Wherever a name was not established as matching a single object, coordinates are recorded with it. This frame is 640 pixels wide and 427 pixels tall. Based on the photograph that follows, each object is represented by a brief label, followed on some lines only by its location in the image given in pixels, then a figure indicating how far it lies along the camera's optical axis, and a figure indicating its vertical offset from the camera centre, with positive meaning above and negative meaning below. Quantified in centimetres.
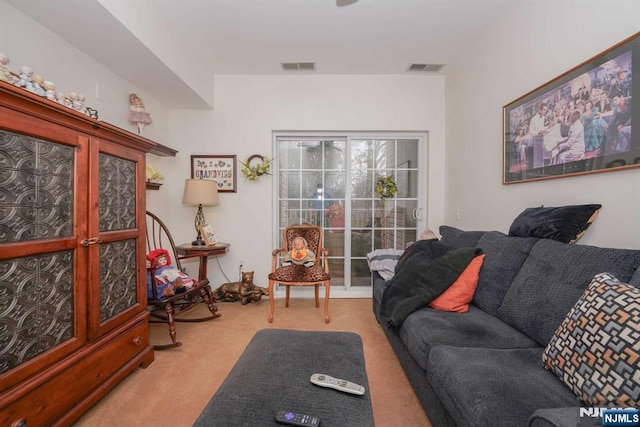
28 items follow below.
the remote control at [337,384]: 97 -65
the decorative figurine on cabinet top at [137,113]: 257 +93
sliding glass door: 345 +27
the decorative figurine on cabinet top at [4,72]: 121 +63
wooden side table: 280 -45
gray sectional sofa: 89 -63
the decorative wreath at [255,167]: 328 +53
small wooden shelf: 270 +25
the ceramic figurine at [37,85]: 137 +65
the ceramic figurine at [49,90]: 141 +64
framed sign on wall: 333 +52
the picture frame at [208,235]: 300 -29
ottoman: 85 -66
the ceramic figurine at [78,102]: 160 +65
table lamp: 288 +18
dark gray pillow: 145 -7
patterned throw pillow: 77 -45
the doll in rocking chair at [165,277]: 215 -58
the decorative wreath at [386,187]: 338 +28
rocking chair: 210 -71
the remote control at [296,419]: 81 -64
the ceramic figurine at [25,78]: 130 +65
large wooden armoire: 111 -26
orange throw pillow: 170 -53
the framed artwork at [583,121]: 133 +54
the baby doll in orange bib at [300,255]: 286 -50
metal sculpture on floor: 312 -97
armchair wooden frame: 257 -63
